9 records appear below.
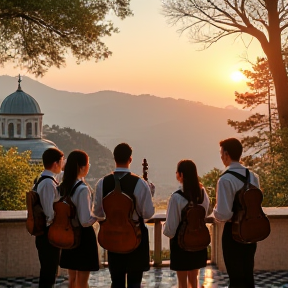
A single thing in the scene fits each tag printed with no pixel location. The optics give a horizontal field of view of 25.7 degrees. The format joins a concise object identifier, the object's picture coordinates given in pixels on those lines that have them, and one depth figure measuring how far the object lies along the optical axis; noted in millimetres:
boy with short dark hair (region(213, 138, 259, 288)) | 5230
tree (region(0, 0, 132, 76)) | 13250
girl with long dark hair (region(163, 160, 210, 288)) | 5250
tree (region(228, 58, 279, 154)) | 28717
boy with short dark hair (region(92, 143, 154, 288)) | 5230
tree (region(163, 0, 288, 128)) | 19703
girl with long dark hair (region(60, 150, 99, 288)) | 5312
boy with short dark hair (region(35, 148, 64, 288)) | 5516
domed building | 69812
